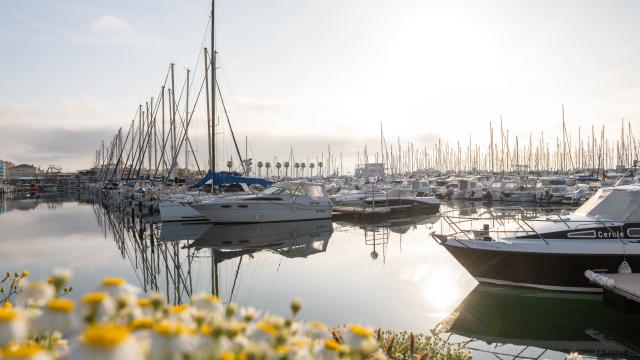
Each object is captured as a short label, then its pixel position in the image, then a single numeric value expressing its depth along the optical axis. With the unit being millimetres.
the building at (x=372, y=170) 86256
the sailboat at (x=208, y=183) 30781
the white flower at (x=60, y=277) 1898
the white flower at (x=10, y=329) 1714
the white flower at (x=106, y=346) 1322
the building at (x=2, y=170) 149125
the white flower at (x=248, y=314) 2162
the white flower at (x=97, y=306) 1734
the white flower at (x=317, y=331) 2521
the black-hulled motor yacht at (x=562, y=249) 12250
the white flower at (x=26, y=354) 1470
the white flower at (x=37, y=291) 2121
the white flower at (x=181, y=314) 2123
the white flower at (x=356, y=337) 2168
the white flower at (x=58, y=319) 1761
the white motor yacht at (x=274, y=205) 28625
